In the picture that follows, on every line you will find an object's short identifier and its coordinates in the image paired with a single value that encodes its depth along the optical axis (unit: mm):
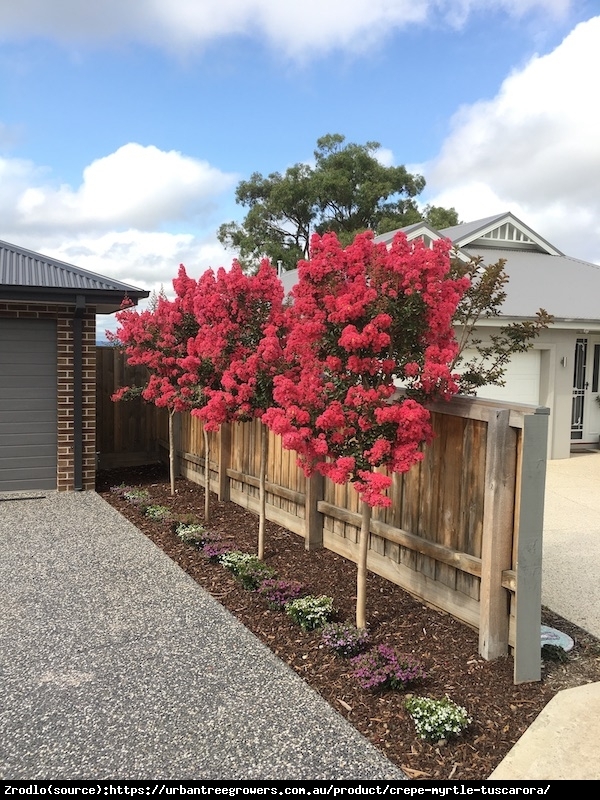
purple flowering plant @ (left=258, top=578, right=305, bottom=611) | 4785
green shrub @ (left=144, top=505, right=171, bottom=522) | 7551
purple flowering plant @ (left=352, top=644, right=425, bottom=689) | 3543
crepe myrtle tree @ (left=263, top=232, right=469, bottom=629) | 3924
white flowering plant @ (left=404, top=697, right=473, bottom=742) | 3059
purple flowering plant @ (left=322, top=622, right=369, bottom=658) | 3979
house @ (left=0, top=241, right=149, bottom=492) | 8711
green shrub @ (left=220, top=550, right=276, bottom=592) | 5223
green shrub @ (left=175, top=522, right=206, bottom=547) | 6477
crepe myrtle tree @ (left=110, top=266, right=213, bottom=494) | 7598
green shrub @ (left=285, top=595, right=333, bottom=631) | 4387
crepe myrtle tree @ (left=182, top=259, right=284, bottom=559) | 5742
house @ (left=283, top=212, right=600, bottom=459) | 11922
